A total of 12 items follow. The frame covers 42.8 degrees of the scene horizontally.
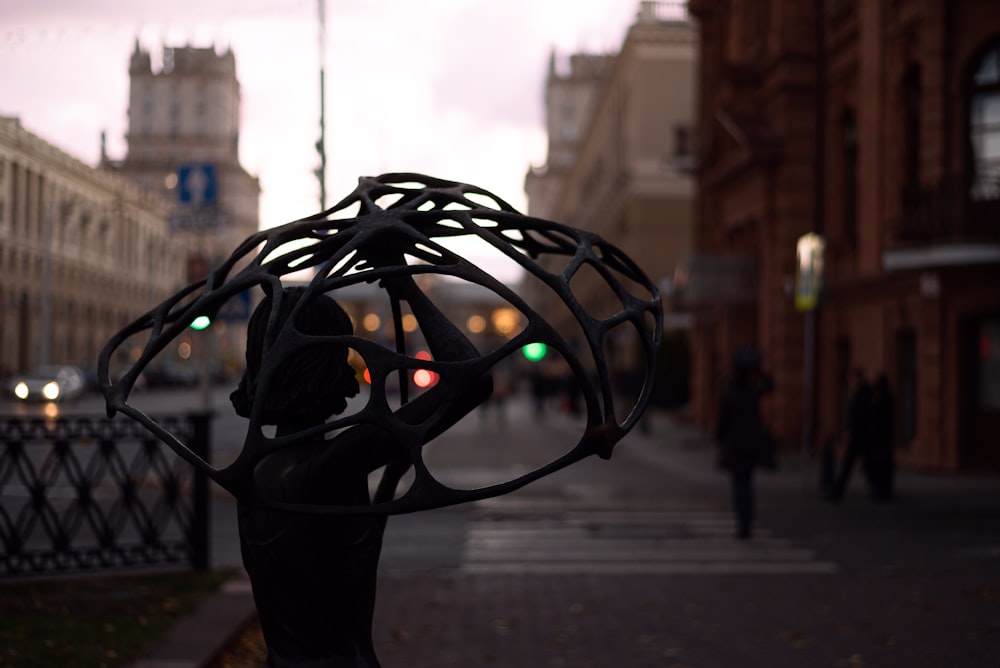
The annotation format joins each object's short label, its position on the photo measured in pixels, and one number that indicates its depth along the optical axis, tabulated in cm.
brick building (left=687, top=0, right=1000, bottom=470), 2134
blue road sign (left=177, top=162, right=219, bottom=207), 1952
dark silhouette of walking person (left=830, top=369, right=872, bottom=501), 1714
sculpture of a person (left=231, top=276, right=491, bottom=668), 309
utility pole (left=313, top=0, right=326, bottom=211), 2483
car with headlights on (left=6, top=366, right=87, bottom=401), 3815
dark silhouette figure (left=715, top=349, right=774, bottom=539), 1320
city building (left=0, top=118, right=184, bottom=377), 1677
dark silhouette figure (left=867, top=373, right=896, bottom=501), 1723
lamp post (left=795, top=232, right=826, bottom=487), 1811
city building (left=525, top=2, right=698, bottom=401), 5319
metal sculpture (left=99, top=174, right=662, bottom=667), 291
